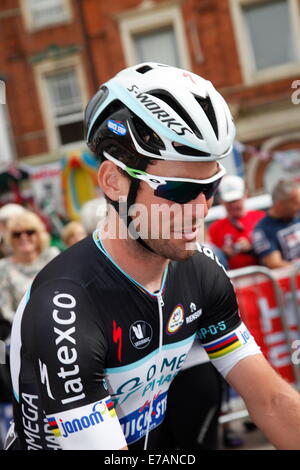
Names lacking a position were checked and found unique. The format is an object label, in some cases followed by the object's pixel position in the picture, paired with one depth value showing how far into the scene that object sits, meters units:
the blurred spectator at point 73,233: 5.34
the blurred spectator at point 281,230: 5.54
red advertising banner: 5.12
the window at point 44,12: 18.83
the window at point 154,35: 17.88
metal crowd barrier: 5.14
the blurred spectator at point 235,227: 5.78
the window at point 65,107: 19.41
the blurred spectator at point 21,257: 4.77
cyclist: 1.68
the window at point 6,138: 19.20
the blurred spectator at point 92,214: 4.57
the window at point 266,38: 17.48
